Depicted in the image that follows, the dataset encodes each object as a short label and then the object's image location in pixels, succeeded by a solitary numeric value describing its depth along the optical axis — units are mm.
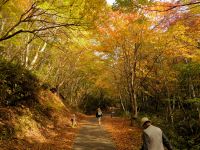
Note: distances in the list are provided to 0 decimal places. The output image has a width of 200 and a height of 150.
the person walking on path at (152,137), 5059
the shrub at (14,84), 11617
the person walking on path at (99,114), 21894
